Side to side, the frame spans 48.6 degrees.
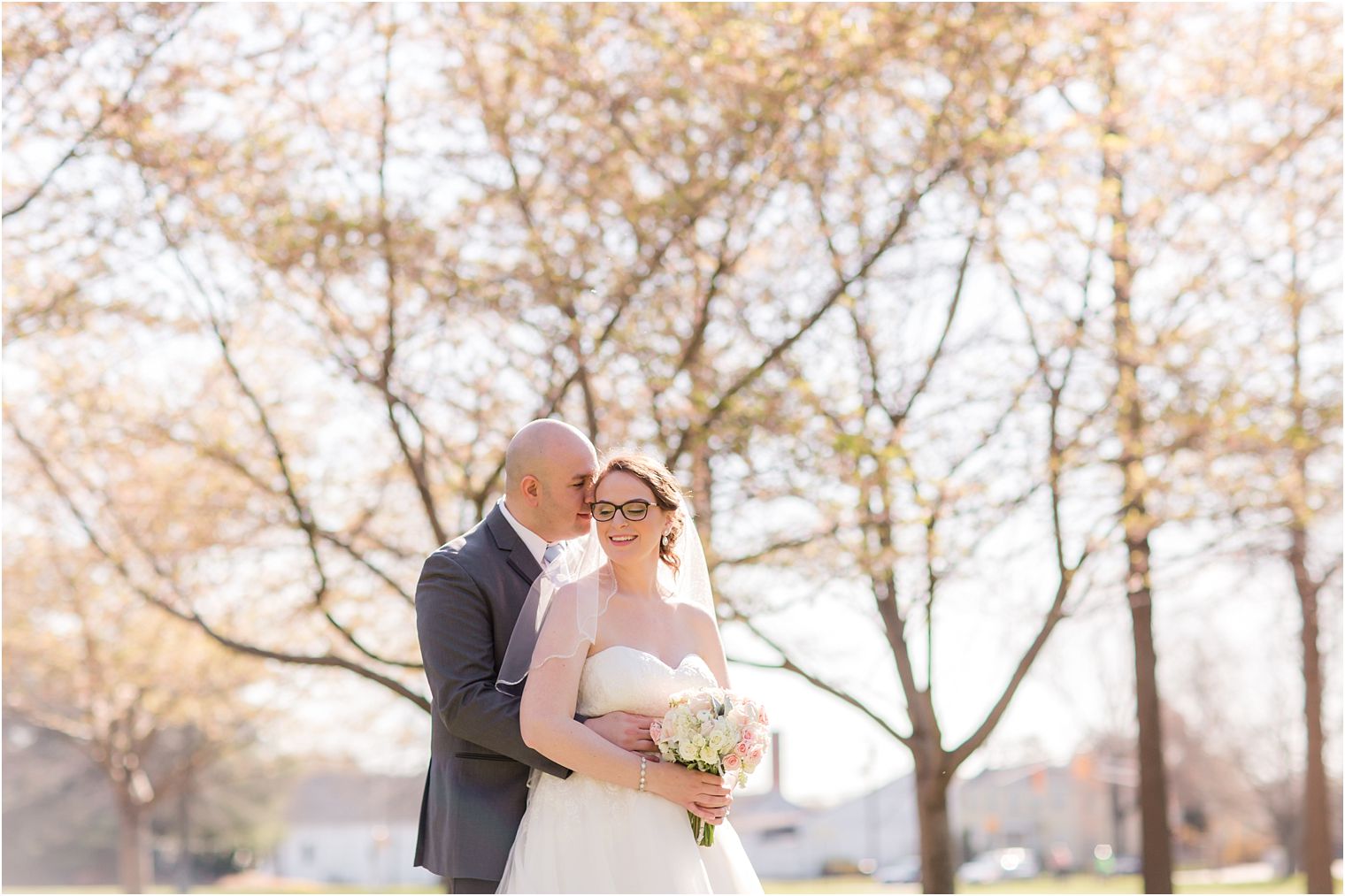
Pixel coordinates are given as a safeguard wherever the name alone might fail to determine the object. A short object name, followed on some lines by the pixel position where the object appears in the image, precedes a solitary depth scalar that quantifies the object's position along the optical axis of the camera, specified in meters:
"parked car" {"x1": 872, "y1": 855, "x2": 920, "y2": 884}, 62.62
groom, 4.55
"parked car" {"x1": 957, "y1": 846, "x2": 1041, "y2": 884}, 64.25
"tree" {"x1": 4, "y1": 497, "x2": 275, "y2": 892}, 22.33
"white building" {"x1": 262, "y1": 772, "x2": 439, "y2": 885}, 79.50
